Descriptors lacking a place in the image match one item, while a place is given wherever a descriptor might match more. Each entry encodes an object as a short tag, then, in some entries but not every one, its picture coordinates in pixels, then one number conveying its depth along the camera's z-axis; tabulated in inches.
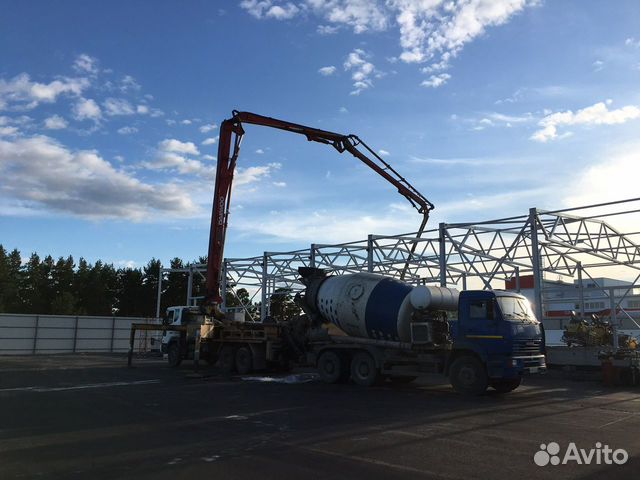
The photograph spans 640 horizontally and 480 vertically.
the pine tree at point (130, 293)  3026.6
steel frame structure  882.8
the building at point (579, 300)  887.1
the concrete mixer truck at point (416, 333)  573.0
